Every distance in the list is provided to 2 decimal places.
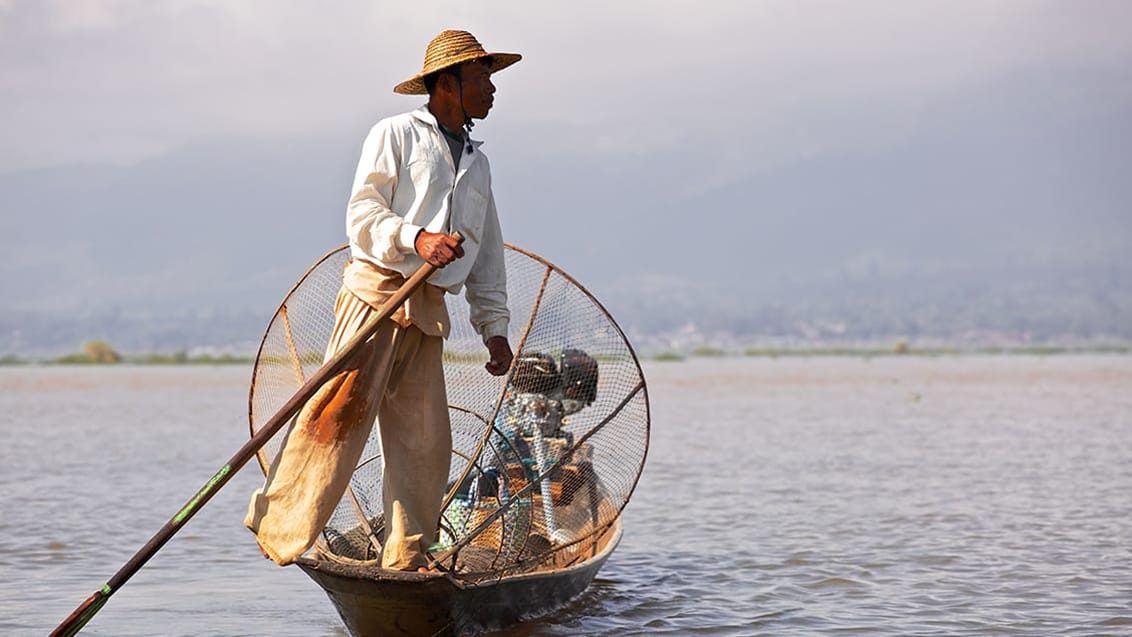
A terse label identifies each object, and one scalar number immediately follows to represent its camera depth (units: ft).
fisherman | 34.68
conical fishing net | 42.65
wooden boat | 35.35
